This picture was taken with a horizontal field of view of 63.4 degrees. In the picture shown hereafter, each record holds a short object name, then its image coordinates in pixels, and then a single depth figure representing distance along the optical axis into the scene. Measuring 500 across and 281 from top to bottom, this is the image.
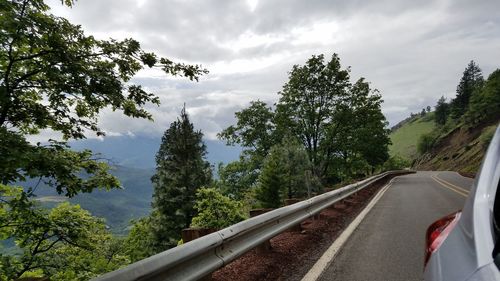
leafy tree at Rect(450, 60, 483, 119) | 126.44
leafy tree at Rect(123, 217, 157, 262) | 43.40
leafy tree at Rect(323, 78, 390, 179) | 36.28
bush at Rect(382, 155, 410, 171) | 112.41
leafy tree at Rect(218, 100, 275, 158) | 46.56
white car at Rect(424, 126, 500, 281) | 1.56
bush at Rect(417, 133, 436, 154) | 141.02
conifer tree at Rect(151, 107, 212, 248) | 37.00
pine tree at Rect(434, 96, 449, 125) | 158.14
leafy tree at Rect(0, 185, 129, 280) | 8.48
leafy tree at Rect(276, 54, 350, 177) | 36.19
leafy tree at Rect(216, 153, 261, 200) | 47.30
